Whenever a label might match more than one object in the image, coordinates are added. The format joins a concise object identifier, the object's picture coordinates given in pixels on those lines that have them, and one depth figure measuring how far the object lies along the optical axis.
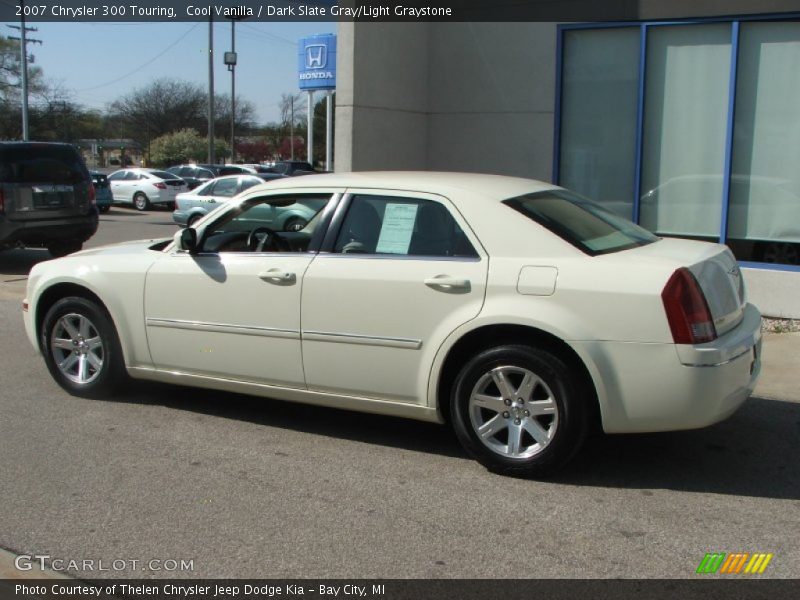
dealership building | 9.04
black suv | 12.18
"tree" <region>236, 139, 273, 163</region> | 76.50
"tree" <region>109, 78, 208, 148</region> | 68.75
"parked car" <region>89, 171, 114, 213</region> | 27.28
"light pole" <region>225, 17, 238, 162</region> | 44.22
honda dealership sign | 32.16
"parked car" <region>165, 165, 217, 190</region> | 32.38
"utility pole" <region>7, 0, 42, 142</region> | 37.22
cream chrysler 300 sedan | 4.39
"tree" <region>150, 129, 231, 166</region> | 60.97
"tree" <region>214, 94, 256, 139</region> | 72.56
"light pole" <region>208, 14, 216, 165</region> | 38.22
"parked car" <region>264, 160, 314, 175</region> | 30.77
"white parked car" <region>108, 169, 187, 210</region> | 29.56
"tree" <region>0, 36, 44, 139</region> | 51.25
